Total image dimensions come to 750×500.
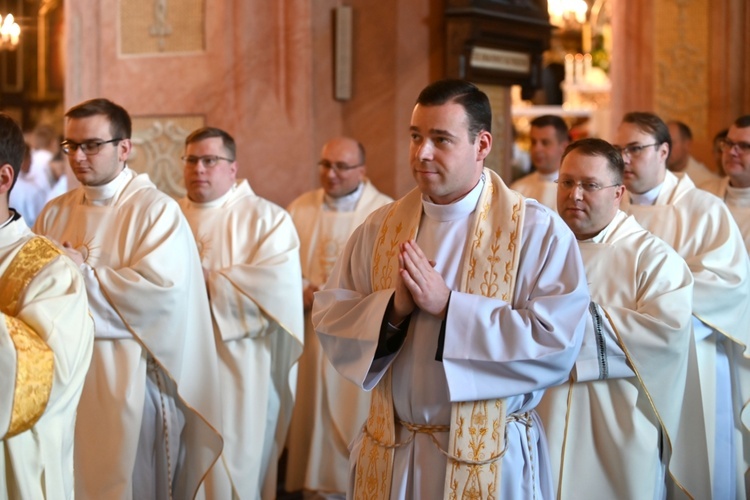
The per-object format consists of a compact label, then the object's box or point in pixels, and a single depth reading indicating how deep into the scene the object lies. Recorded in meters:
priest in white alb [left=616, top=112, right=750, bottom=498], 5.44
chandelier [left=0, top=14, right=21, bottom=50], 10.76
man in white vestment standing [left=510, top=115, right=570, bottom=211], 7.81
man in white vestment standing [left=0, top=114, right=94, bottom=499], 3.24
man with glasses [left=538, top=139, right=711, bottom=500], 4.63
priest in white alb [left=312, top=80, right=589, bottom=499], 3.29
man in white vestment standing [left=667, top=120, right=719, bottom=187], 8.63
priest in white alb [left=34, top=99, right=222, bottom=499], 5.09
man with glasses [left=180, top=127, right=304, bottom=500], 5.92
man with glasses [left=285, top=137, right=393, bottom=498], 6.73
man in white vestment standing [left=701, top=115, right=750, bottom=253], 6.52
